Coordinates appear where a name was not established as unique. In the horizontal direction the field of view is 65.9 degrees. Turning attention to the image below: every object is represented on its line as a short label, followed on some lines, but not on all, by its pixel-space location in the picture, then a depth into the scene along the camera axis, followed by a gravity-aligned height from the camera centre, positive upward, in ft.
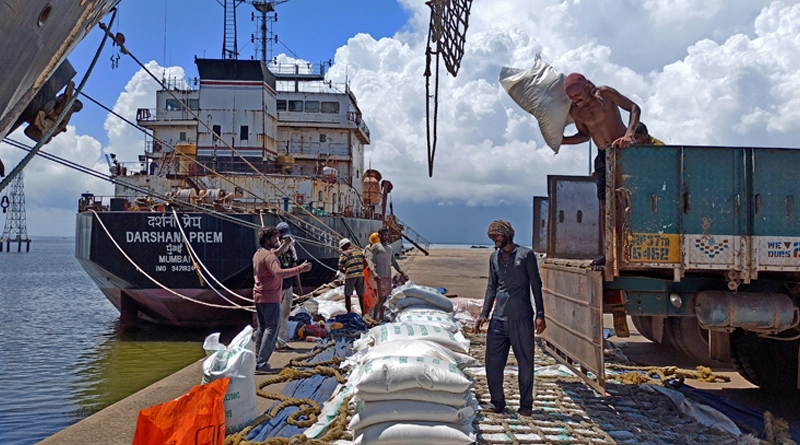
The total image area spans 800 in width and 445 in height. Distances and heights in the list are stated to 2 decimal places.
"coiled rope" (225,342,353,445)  12.20 -3.98
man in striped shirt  29.43 -1.54
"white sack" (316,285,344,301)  38.30 -3.53
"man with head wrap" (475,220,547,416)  14.55 -1.77
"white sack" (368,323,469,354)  16.88 -2.60
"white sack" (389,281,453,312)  26.58 -2.34
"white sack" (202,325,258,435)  13.15 -2.98
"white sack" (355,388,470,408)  12.40 -3.14
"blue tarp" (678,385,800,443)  14.65 -4.18
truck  13.92 +0.41
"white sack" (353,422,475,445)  11.76 -3.72
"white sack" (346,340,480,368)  13.91 -2.52
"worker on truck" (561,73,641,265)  16.63 +3.69
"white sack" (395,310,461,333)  21.21 -2.81
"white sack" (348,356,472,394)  12.32 -2.75
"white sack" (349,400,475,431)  12.17 -3.42
